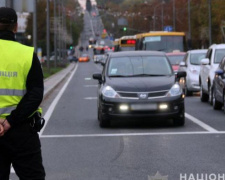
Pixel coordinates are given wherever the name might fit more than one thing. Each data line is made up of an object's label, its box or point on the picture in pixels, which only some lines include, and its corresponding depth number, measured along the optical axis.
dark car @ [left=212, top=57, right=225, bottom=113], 18.33
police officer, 5.58
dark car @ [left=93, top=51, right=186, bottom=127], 14.80
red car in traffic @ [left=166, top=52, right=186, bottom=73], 31.70
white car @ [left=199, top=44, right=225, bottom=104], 21.48
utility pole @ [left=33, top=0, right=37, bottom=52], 36.13
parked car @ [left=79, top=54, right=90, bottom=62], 142.50
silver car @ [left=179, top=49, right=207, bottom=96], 26.02
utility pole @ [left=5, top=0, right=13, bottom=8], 19.86
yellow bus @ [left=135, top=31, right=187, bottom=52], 40.97
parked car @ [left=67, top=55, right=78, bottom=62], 144.12
